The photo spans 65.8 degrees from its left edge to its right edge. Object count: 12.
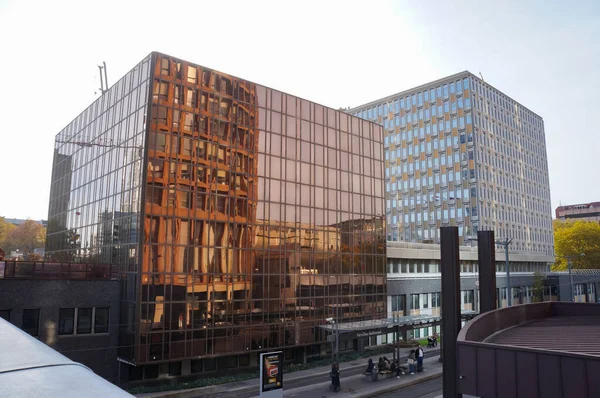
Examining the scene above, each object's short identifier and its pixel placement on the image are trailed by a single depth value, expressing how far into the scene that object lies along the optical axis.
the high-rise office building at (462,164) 88.88
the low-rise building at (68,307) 27.70
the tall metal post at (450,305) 15.39
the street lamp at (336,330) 33.28
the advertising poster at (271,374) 23.61
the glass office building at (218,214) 31.45
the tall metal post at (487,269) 19.62
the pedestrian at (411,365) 35.88
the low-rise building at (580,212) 183.04
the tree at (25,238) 118.44
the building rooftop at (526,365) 8.98
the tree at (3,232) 107.86
